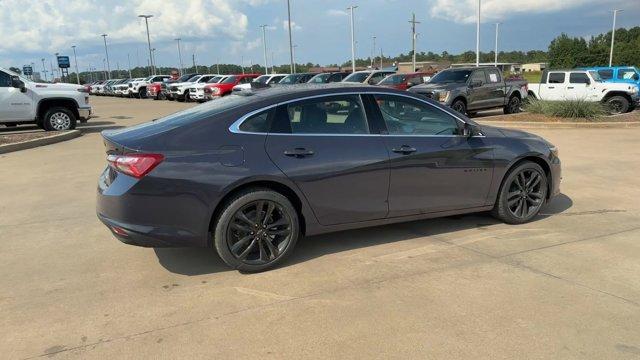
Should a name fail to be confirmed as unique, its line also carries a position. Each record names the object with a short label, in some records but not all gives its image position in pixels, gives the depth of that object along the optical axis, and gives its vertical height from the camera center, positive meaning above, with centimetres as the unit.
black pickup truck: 1677 -95
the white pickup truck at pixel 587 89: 1819 -119
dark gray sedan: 410 -87
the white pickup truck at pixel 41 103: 1396 -64
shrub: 1533 -155
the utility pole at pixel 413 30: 6103 +395
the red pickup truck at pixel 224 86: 2897 -78
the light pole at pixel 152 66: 5647 +109
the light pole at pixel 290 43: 4219 +214
